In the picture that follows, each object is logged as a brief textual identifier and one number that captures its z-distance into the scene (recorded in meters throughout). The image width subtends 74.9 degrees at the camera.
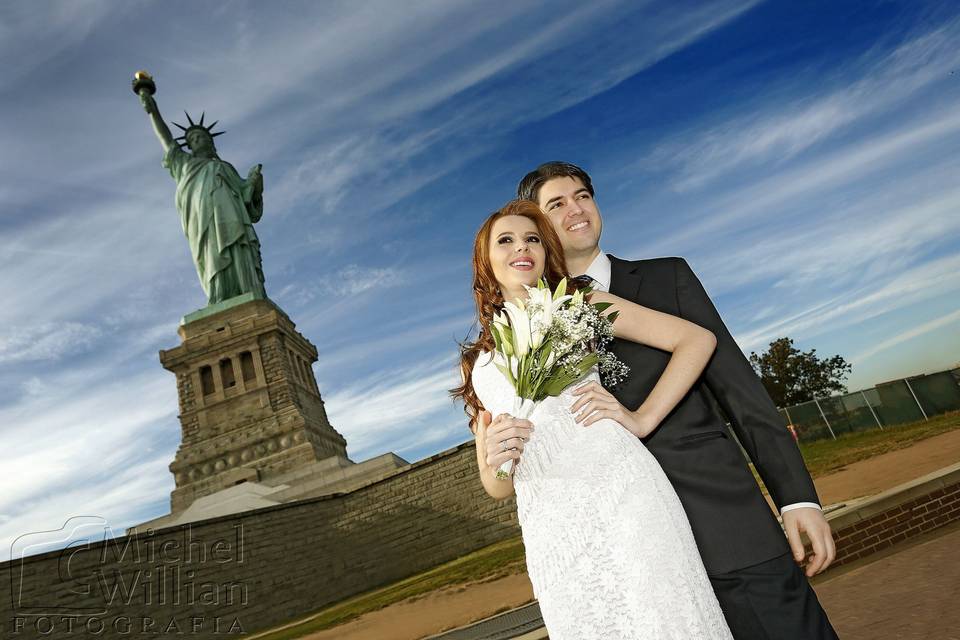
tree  44.72
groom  2.09
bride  1.95
